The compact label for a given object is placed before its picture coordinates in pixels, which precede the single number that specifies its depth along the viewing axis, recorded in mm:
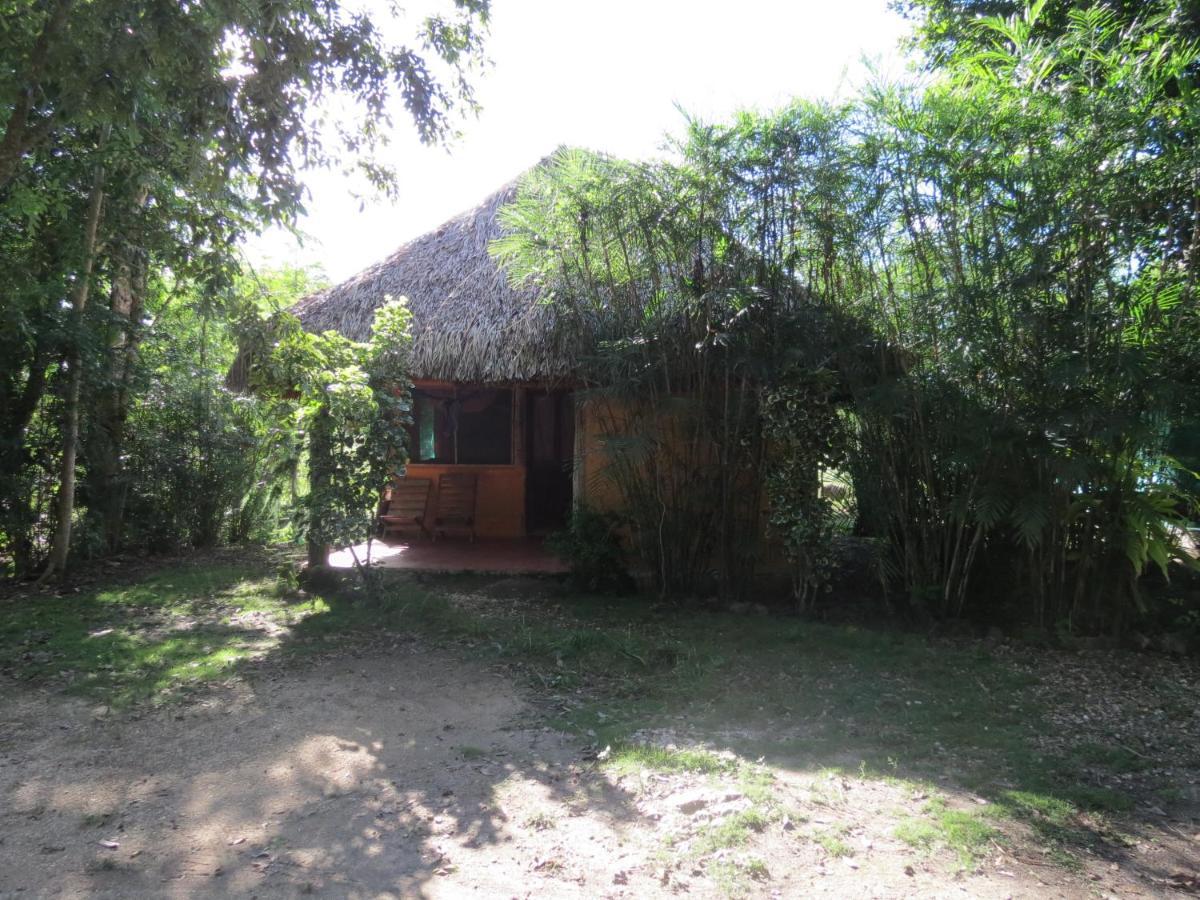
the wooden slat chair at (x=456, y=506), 10109
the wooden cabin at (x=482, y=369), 8227
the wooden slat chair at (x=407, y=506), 10016
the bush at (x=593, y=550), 7516
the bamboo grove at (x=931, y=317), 5281
